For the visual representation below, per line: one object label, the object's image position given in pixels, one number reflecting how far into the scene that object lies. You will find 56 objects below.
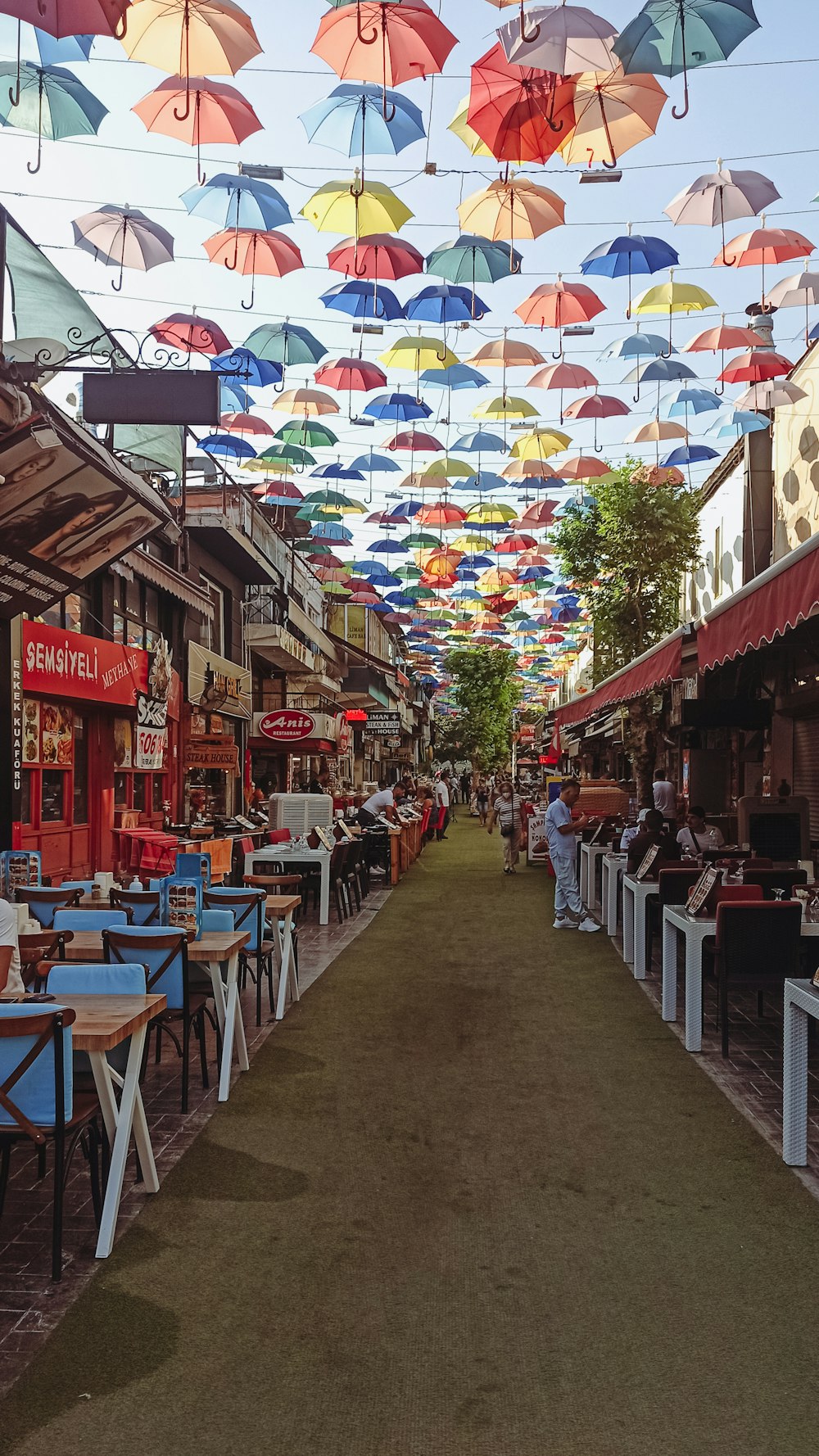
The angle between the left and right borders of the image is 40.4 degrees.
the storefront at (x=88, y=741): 12.44
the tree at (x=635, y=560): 22.33
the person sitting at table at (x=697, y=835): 12.77
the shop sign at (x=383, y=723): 37.44
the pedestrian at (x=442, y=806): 33.10
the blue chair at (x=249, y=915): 8.04
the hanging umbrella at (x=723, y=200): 9.49
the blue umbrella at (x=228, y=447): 15.10
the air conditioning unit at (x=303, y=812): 19.06
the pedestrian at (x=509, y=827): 22.09
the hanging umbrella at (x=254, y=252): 9.71
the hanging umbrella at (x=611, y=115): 7.52
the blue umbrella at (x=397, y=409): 14.07
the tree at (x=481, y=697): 58.34
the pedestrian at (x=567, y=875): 14.04
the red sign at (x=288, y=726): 23.28
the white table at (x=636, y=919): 10.53
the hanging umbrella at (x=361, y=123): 8.19
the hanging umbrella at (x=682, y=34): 6.66
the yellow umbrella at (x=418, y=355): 12.53
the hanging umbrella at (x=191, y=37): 6.59
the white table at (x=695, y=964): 7.59
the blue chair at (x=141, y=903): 7.89
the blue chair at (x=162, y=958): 6.19
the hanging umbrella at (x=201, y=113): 7.69
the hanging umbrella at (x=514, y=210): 8.97
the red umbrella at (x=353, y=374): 12.55
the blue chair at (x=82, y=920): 7.42
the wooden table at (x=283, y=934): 8.73
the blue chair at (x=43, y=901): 8.41
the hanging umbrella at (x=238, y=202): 9.20
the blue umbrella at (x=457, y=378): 12.62
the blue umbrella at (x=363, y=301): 10.59
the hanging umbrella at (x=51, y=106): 7.80
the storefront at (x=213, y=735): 19.56
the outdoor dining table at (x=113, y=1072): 4.41
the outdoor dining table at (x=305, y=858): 14.45
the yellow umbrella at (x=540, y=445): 14.34
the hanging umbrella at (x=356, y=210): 9.05
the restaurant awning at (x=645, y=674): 11.95
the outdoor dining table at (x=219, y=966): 6.48
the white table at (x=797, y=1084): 5.44
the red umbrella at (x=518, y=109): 7.26
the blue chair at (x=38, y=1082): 4.06
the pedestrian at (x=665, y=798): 19.02
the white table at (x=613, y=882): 13.05
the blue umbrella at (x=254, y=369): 12.29
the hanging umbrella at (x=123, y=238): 9.94
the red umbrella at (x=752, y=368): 12.60
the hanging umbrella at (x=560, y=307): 11.11
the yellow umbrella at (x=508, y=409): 13.62
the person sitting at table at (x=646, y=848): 11.63
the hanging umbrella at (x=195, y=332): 11.23
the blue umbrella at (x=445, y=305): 10.76
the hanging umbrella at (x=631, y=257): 10.47
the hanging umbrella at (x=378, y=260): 9.87
